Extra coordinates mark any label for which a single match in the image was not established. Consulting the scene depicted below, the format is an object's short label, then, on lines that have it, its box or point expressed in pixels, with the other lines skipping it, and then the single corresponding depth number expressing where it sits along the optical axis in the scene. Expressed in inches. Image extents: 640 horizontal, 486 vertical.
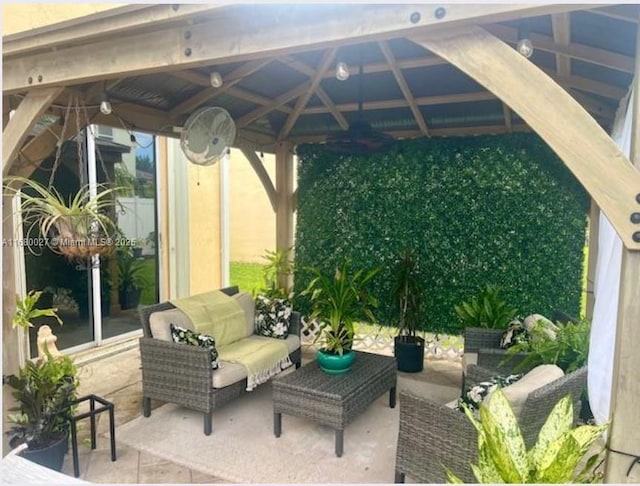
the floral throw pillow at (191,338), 142.8
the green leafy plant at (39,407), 107.6
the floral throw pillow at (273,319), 180.0
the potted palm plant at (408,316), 196.5
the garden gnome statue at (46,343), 129.8
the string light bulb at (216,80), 120.5
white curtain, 104.3
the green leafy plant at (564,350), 126.3
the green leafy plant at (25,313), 127.3
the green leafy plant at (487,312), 178.7
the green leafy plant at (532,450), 63.5
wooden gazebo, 70.5
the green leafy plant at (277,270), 246.2
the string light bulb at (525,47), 94.2
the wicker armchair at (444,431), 91.7
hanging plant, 108.0
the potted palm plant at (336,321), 142.3
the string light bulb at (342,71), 108.5
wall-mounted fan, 144.8
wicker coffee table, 125.2
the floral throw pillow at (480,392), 95.5
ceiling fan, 133.3
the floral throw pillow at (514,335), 148.3
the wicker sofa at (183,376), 135.0
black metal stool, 111.3
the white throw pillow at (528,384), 89.2
